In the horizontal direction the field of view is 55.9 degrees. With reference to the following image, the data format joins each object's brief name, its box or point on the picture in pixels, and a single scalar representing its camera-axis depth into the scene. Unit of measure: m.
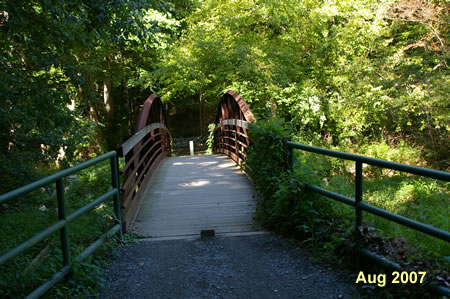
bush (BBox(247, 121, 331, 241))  4.16
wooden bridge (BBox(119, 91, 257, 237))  5.18
